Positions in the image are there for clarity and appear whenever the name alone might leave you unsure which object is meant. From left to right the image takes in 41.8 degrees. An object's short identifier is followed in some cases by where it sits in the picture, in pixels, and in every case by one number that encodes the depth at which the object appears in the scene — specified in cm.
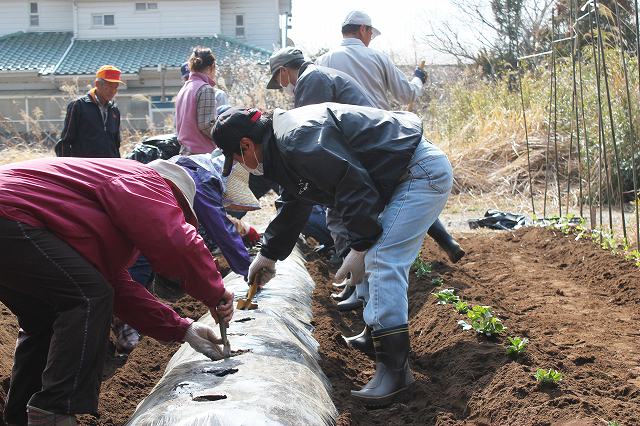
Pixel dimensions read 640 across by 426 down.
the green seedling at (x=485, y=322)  420
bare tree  2446
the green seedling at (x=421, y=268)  630
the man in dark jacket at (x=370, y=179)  357
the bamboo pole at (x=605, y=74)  665
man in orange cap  683
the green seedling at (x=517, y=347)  376
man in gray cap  533
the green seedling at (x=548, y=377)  335
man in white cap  622
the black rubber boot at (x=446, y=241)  620
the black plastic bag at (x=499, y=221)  961
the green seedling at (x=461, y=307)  455
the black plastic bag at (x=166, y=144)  690
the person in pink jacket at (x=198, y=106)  672
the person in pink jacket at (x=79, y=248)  297
